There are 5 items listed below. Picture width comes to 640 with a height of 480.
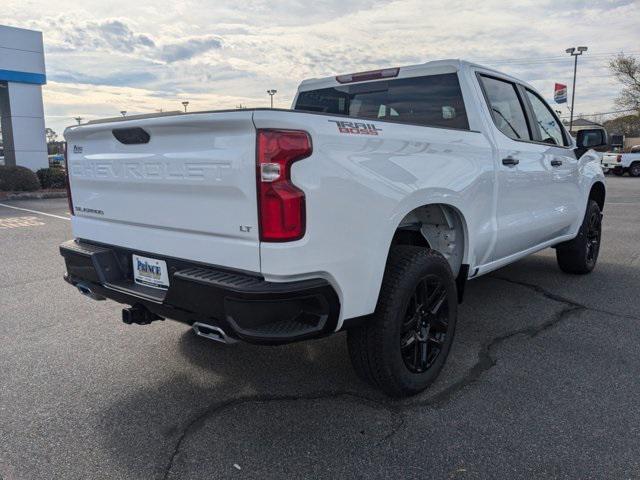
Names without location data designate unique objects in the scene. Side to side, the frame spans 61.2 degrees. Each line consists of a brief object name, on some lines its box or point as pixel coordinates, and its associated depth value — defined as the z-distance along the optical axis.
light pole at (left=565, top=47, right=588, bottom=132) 36.69
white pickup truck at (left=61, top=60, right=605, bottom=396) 2.34
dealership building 17.45
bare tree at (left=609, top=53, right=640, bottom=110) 41.03
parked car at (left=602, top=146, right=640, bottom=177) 27.39
